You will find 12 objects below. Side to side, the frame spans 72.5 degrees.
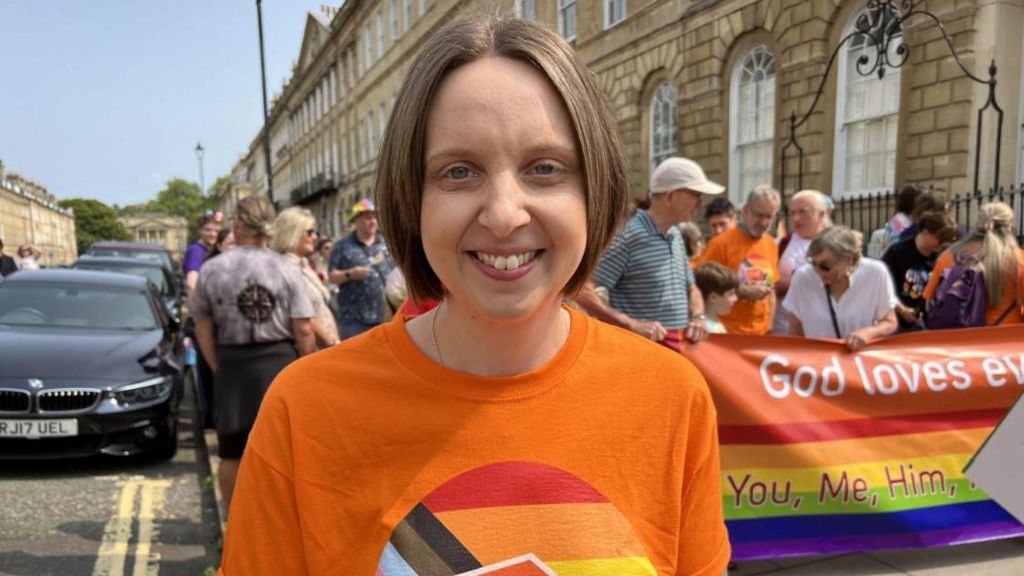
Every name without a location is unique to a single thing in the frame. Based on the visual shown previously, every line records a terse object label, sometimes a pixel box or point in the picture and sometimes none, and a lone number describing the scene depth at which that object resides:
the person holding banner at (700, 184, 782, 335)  5.20
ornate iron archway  8.66
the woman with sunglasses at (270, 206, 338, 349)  4.40
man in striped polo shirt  3.90
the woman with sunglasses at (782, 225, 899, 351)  4.12
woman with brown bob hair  1.03
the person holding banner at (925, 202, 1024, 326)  4.56
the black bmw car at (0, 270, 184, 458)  5.21
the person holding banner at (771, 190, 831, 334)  5.50
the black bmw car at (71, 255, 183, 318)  11.35
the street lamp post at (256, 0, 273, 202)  21.64
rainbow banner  3.67
